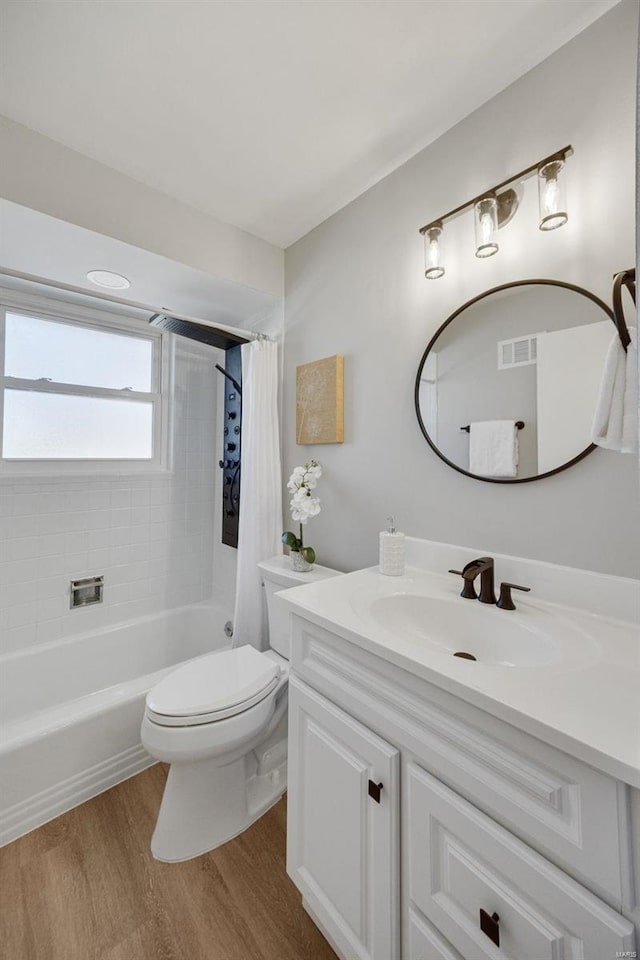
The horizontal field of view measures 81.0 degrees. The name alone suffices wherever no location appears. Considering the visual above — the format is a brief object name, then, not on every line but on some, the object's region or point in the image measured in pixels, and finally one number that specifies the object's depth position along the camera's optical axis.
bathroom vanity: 0.52
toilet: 1.21
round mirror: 1.00
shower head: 1.71
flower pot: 1.65
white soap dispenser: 1.30
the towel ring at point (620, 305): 0.82
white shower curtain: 1.88
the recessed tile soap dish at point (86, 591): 2.04
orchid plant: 1.62
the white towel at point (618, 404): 0.81
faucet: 1.04
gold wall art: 1.64
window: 1.94
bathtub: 1.33
